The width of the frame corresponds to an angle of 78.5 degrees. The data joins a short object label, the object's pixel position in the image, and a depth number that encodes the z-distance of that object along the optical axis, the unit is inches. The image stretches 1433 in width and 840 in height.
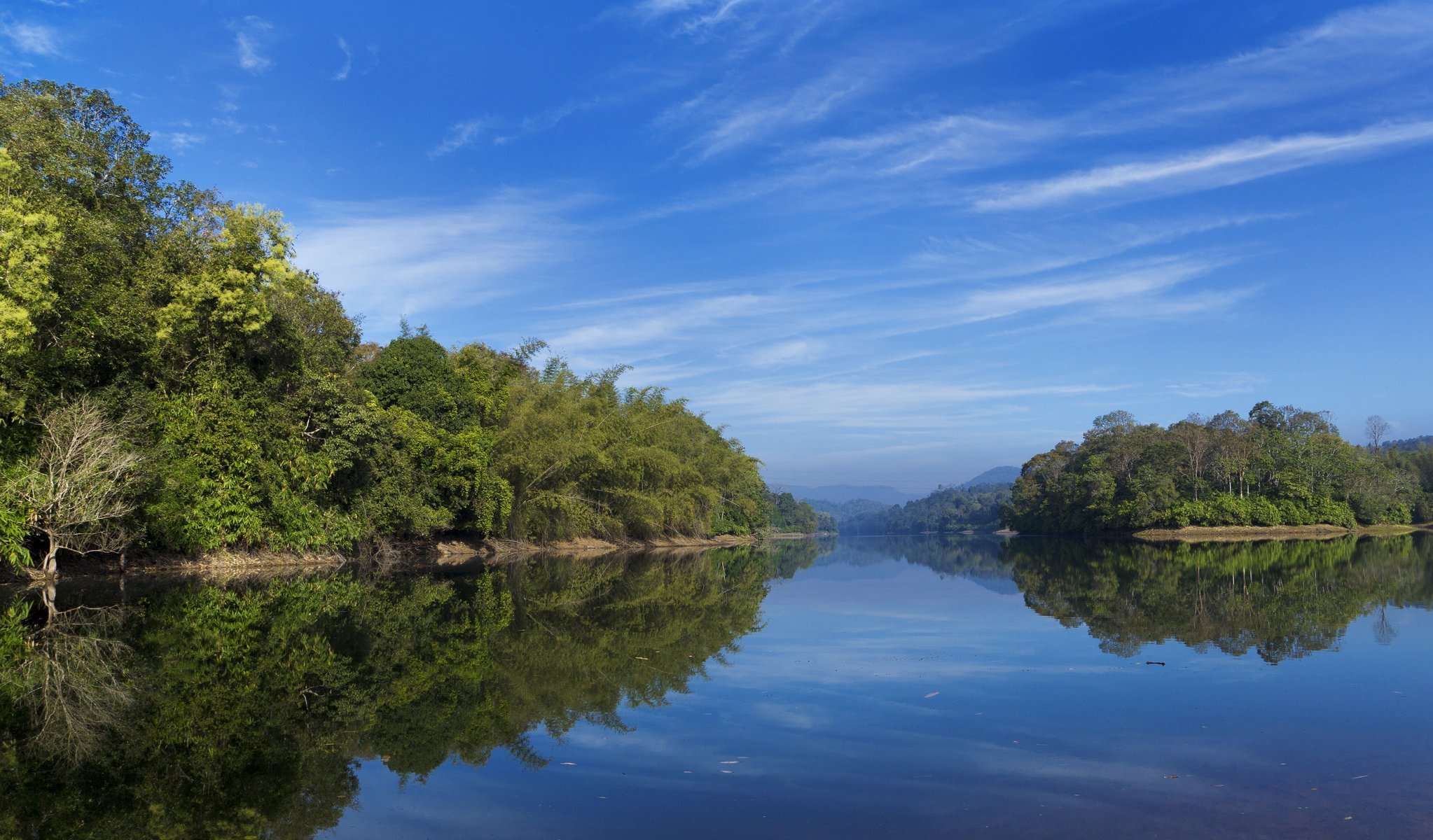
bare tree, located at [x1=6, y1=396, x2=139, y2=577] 811.4
